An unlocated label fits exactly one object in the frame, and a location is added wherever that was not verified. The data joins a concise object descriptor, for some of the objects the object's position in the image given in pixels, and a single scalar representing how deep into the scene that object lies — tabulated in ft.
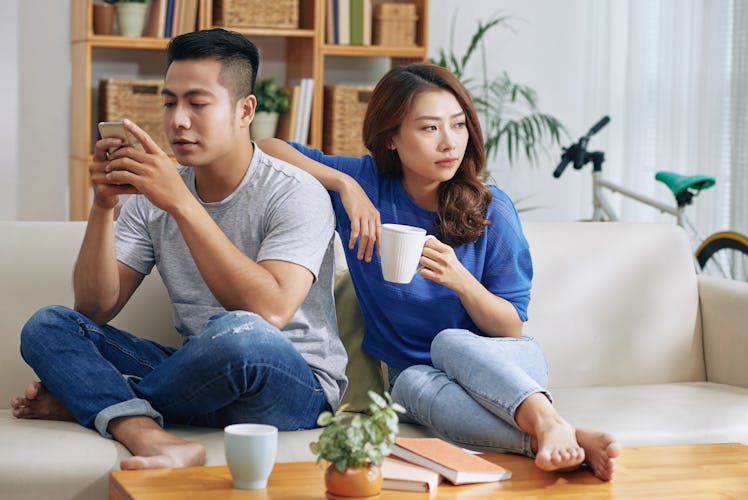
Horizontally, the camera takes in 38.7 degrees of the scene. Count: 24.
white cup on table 4.69
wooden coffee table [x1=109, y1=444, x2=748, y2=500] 4.77
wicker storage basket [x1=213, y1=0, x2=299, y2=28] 13.19
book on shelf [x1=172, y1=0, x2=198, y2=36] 13.14
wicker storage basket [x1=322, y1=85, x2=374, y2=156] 13.80
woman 6.65
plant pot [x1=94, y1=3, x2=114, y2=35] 13.01
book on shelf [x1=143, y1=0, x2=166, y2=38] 13.05
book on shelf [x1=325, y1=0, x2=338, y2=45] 13.74
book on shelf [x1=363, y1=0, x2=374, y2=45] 13.82
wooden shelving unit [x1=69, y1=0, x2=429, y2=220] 12.93
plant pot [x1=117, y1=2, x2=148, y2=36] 12.92
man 5.95
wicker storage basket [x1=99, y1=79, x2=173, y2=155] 13.05
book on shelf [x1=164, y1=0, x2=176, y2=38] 13.07
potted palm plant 15.21
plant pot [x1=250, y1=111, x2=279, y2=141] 13.80
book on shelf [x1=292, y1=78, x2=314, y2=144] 13.62
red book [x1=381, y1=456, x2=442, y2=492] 4.89
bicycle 12.42
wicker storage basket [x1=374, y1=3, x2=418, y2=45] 13.91
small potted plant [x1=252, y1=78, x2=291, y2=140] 13.74
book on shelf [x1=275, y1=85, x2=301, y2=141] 13.69
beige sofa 7.07
